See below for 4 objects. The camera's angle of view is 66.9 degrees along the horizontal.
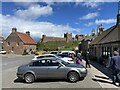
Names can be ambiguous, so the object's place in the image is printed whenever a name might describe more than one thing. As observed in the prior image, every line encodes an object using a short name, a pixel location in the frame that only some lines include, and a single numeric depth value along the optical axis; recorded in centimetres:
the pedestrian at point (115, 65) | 456
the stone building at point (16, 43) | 2803
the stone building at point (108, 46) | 749
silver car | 524
